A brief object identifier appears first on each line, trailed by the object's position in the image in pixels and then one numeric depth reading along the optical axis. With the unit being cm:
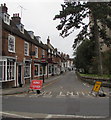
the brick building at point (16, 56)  1730
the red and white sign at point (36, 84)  1446
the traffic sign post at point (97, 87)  1286
